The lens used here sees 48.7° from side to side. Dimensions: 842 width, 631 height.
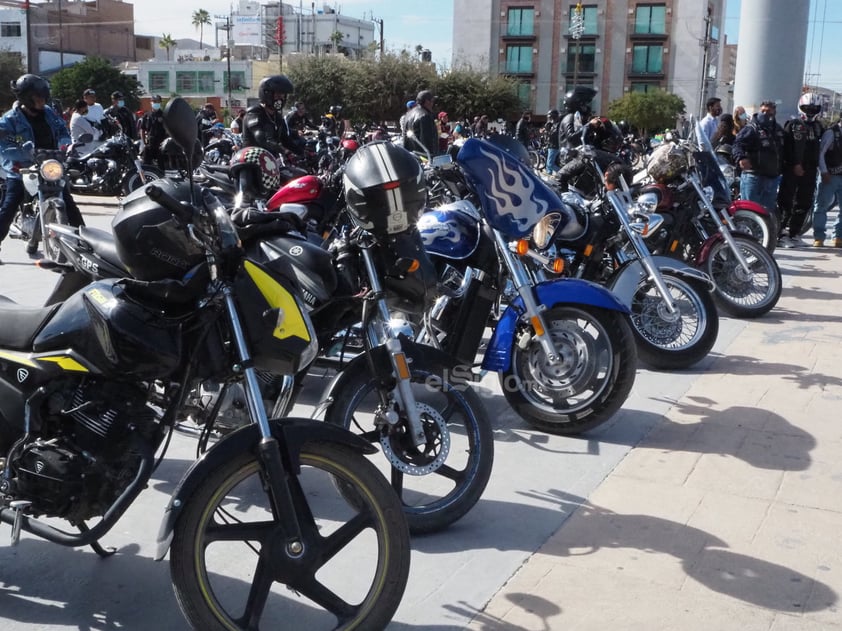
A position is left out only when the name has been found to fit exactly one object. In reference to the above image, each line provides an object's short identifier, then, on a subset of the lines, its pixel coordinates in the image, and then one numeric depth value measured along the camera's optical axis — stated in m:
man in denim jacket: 8.87
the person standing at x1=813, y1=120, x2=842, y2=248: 11.98
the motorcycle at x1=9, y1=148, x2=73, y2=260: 8.54
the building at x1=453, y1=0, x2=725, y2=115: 69.00
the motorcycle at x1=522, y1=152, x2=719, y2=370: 5.74
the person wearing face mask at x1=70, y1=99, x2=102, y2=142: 15.55
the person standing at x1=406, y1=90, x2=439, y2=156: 9.90
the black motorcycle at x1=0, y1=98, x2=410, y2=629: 2.50
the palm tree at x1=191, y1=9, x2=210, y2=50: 128.89
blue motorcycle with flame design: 4.39
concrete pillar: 15.47
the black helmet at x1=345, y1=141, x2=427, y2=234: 3.46
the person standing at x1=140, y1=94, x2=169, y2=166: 13.30
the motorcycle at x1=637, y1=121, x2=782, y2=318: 7.43
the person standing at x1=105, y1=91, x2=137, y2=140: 16.70
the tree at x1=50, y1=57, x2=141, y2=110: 61.69
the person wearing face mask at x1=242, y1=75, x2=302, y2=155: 8.72
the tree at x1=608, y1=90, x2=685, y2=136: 64.12
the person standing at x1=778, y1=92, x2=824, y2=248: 12.08
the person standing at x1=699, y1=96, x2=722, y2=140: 13.89
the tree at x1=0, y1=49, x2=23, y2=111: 60.97
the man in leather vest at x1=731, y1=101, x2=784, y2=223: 11.36
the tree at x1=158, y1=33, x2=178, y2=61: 115.19
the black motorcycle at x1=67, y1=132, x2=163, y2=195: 12.02
